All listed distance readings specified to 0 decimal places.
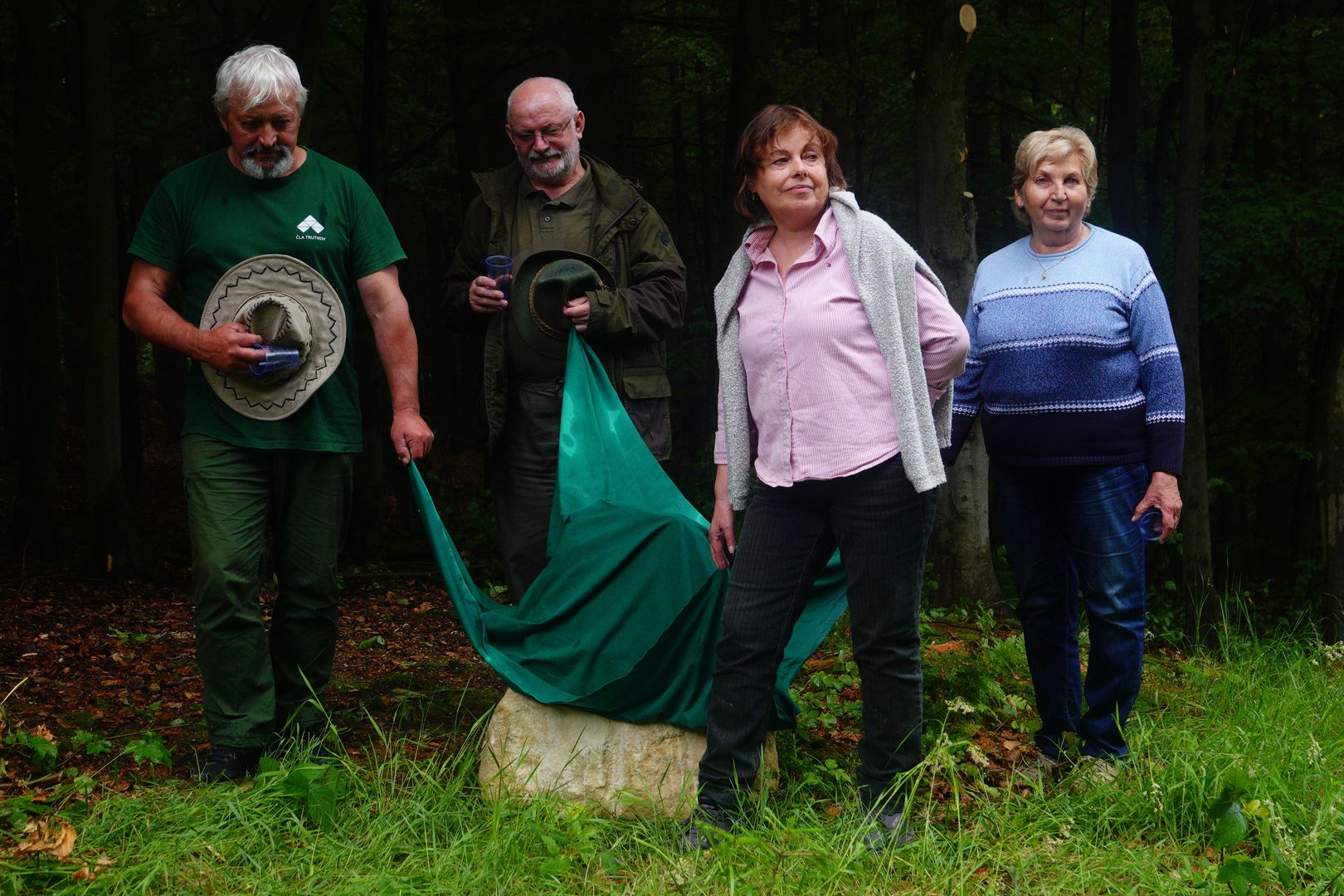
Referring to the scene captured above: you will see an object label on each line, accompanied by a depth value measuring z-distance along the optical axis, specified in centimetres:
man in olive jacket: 386
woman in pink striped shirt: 301
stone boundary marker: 343
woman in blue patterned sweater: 345
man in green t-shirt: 351
